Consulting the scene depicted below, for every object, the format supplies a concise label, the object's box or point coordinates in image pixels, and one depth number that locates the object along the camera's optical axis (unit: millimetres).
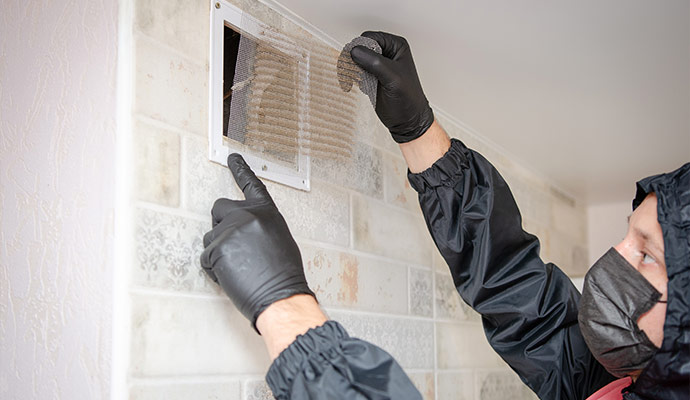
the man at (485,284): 955
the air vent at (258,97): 1137
